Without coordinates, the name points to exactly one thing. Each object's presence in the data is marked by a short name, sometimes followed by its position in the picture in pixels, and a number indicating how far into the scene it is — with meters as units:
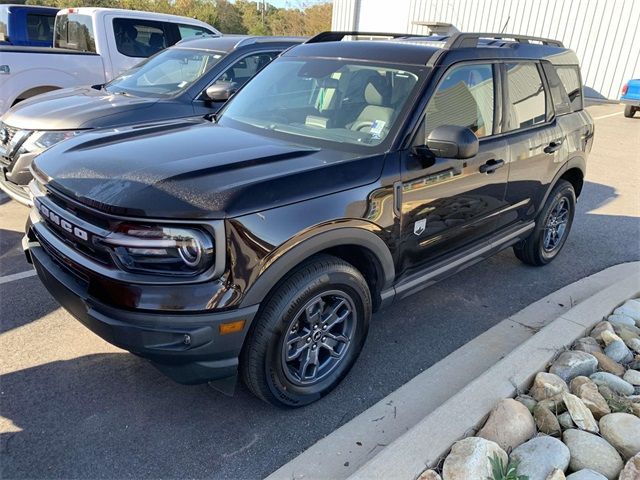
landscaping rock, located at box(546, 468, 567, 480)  2.09
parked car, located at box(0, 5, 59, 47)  11.18
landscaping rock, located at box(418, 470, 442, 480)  2.11
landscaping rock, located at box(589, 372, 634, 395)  2.77
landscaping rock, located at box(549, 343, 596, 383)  2.89
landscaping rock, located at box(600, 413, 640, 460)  2.31
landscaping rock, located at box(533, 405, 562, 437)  2.46
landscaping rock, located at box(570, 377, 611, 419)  2.55
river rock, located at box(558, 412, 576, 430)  2.49
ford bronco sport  2.20
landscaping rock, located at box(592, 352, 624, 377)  2.96
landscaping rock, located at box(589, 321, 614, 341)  3.32
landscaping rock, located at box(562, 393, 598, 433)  2.45
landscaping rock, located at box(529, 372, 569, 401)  2.66
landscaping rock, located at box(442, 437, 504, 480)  2.12
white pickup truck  6.89
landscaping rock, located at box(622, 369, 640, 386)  2.88
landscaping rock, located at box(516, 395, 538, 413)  2.64
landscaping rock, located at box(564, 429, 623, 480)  2.25
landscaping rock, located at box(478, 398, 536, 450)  2.38
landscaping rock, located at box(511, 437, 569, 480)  2.19
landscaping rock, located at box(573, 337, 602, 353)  3.14
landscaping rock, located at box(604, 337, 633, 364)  3.12
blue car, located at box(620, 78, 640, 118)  14.41
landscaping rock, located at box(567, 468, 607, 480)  2.13
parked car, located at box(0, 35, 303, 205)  4.62
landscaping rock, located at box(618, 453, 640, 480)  2.12
